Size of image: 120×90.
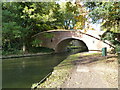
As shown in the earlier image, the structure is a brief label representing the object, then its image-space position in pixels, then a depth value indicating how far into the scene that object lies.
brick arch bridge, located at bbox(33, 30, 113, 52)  12.41
